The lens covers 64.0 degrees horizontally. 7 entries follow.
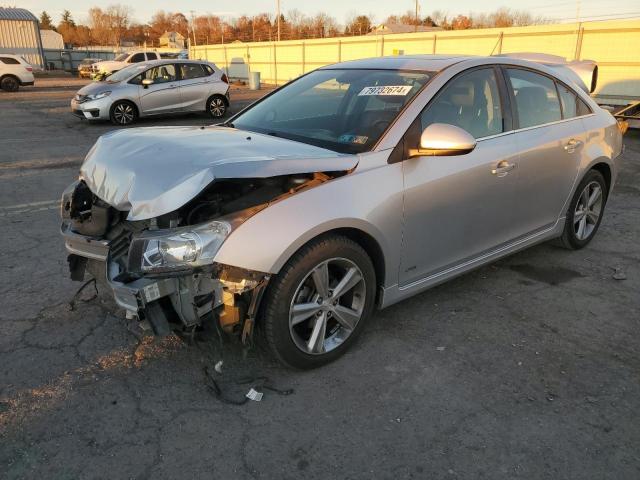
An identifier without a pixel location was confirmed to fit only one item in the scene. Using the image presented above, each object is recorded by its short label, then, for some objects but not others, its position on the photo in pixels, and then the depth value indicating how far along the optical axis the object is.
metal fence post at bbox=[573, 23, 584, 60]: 17.45
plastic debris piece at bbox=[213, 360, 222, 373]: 3.01
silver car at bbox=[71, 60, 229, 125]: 13.55
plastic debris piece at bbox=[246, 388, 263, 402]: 2.78
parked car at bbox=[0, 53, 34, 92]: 23.69
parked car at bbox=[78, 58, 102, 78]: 35.68
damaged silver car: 2.60
